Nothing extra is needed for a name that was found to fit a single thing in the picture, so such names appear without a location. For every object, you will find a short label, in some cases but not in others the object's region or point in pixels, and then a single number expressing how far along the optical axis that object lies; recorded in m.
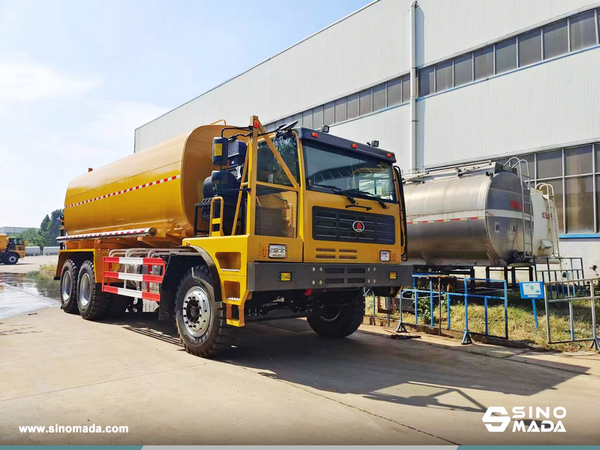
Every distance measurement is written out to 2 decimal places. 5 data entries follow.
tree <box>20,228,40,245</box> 106.38
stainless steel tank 11.03
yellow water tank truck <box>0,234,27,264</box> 42.84
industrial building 15.64
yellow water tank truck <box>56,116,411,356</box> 6.30
